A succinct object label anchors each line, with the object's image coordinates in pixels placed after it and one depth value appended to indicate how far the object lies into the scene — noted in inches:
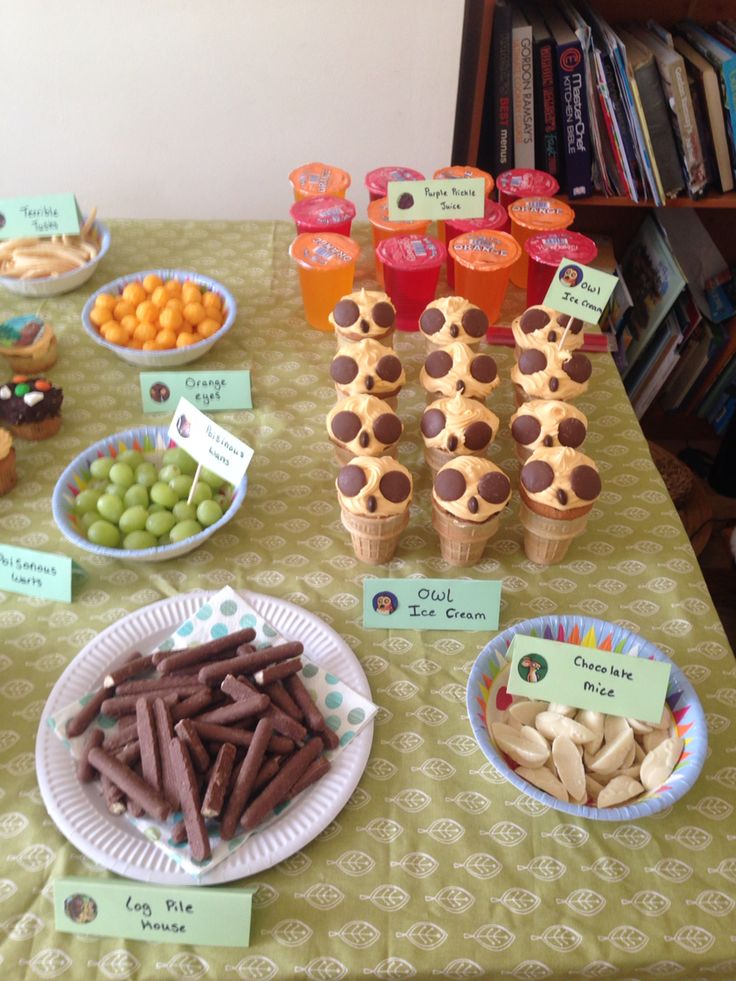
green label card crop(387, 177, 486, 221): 65.7
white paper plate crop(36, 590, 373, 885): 35.1
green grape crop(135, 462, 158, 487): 51.5
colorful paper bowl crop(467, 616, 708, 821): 35.8
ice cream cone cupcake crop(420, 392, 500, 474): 49.9
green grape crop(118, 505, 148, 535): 48.8
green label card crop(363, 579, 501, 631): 45.7
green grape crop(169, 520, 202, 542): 48.6
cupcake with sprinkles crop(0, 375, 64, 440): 56.4
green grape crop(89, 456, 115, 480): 52.2
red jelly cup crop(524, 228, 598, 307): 63.0
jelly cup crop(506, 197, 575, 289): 66.8
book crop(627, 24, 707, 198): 76.7
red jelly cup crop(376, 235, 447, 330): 63.6
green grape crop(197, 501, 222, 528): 49.5
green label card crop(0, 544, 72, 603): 47.0
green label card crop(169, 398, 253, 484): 49.5
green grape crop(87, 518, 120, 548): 48.3
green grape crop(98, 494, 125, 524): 49.3
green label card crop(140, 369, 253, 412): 59.6
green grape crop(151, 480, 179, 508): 50.0
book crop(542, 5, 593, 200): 76.8
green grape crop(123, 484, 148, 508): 50.1
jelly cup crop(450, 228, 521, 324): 62.5
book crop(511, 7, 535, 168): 76.9
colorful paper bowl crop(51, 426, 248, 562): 47.4
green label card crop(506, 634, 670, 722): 38.5
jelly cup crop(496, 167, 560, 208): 71.2
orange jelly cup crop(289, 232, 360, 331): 63.6
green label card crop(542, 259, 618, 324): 54.2
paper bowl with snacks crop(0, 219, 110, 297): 69.2
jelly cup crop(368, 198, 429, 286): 67.4
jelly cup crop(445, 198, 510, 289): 67.7
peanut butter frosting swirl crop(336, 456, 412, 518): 45.8
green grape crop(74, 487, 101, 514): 50.0
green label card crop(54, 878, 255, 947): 33.5
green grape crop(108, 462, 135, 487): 51.1
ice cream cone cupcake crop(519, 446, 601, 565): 46.0
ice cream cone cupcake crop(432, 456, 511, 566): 45.8
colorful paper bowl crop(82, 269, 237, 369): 61.7
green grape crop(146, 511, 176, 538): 48.9
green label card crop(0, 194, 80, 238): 67.9
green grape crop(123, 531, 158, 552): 48.2
